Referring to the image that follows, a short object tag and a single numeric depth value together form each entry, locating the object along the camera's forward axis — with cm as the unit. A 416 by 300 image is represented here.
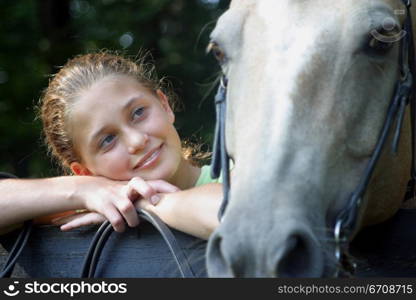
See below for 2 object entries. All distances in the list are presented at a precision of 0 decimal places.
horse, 209
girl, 226
